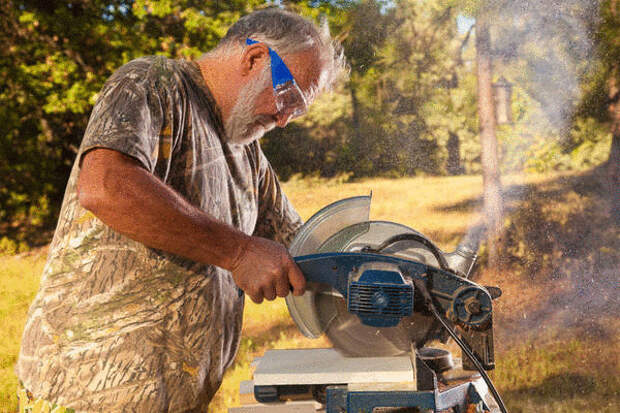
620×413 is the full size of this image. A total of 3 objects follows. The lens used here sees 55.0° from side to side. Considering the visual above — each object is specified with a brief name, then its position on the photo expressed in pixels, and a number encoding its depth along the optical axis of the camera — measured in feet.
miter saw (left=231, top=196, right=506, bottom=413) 4.16
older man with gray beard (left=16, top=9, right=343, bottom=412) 4.31
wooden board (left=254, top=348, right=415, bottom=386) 4.28
